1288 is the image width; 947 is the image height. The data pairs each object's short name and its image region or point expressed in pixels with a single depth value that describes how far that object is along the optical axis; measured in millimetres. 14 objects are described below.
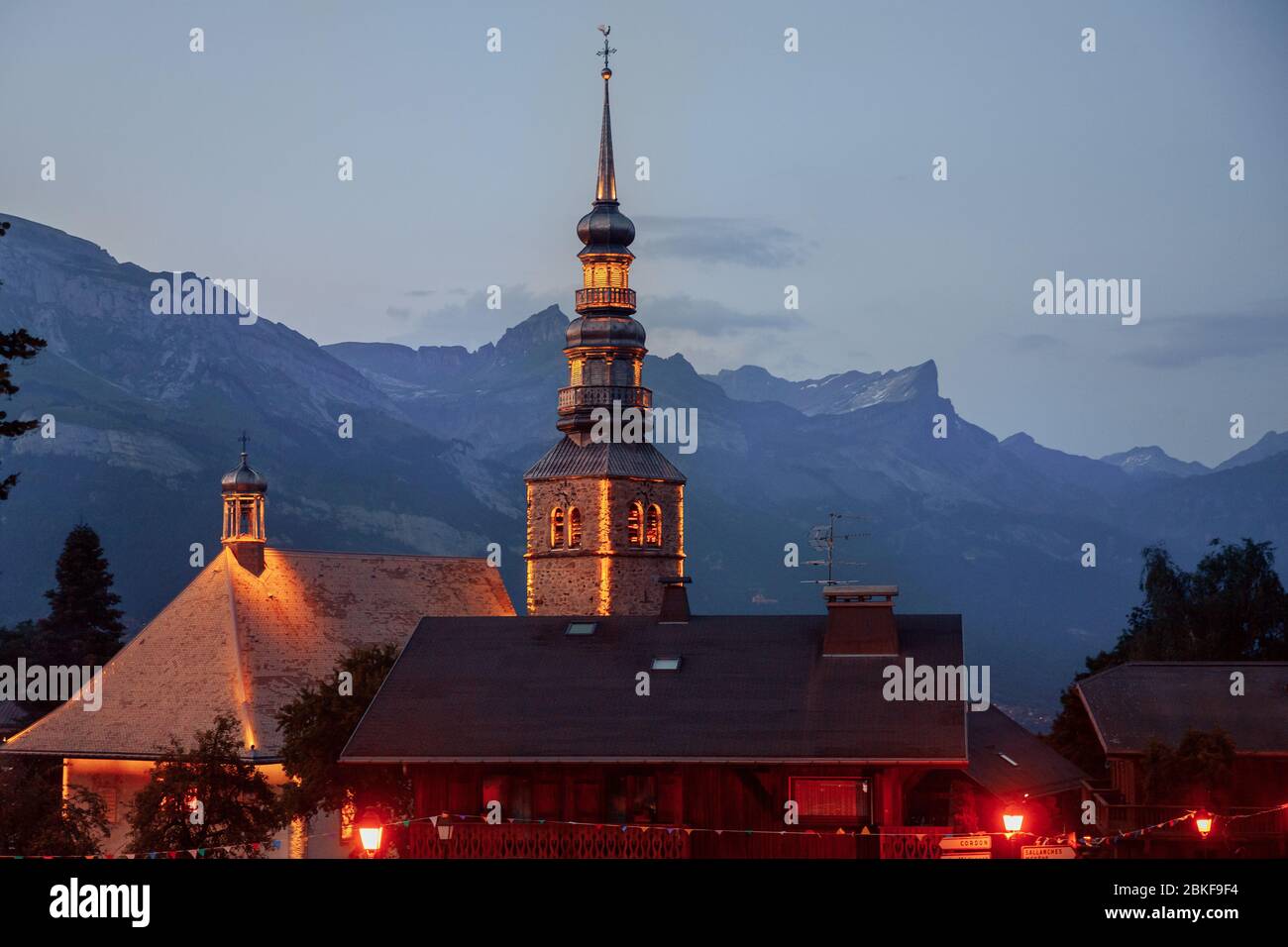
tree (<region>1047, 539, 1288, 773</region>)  100375
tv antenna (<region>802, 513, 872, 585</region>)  65812
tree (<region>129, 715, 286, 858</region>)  56594
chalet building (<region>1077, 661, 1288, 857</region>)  61844
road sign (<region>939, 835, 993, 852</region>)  42500
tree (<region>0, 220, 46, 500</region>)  43938
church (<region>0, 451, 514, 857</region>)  76188
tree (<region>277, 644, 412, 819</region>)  58531
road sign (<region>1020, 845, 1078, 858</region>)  42719
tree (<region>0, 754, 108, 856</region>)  56938
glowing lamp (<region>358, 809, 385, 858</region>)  36719
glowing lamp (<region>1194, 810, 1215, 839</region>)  45134
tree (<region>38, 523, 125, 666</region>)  100375
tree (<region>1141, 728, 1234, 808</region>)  61656
